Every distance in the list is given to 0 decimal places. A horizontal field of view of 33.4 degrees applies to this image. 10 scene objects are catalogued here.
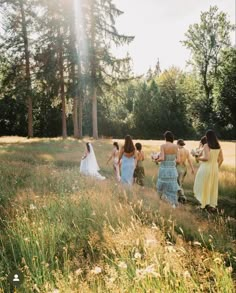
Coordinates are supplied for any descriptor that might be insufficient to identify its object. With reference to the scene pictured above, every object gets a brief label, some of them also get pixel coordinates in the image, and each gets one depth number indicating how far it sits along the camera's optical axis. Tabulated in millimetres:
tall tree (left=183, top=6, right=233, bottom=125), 53812
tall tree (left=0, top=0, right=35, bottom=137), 32938
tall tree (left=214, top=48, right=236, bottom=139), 49938
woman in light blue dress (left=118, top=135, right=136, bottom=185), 13141
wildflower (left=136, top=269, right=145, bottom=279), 3021
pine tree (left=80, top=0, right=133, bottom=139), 31281
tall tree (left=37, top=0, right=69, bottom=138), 31016
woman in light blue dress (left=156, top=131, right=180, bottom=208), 10661
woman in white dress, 16736
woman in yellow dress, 11287
